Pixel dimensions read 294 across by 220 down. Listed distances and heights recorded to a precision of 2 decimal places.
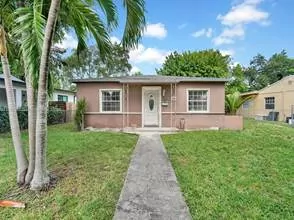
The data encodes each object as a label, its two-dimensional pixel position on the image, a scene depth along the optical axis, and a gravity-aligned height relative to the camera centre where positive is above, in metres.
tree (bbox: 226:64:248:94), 21.74 +3.55
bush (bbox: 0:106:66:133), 8.94 -0.61
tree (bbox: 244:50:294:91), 30.86 +6.97
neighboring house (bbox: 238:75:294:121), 15.86 +0.64
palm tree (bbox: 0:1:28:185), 3.45 -0.22
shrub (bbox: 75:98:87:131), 9.49 -0.38
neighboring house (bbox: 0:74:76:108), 12.13 +1.07
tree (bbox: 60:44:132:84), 26.89 +6.32
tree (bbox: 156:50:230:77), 18.58 +4.63
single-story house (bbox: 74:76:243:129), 9.77 +0.22
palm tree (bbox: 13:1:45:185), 3.02 +1.26
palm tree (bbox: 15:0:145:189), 3.04 +1.66
